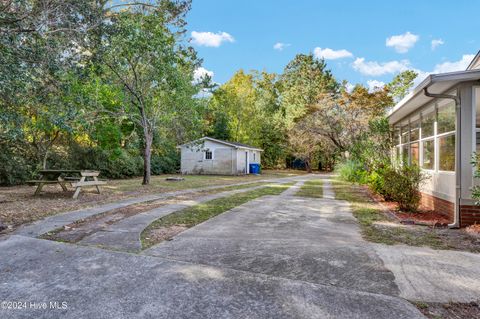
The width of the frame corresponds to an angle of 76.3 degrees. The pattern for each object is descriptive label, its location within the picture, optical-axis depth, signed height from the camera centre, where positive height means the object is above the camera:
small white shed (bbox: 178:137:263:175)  26.05 +0.40
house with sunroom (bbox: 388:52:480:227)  6.02 +0.66
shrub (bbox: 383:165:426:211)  7.87 -0.58
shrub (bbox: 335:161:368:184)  14.02 -0.40
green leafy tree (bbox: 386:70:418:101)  30.24 +8.42
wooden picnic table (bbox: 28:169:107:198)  9.41 -0.57
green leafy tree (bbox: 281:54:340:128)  33.59 +10.77
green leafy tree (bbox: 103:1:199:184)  10.55 +3.98
